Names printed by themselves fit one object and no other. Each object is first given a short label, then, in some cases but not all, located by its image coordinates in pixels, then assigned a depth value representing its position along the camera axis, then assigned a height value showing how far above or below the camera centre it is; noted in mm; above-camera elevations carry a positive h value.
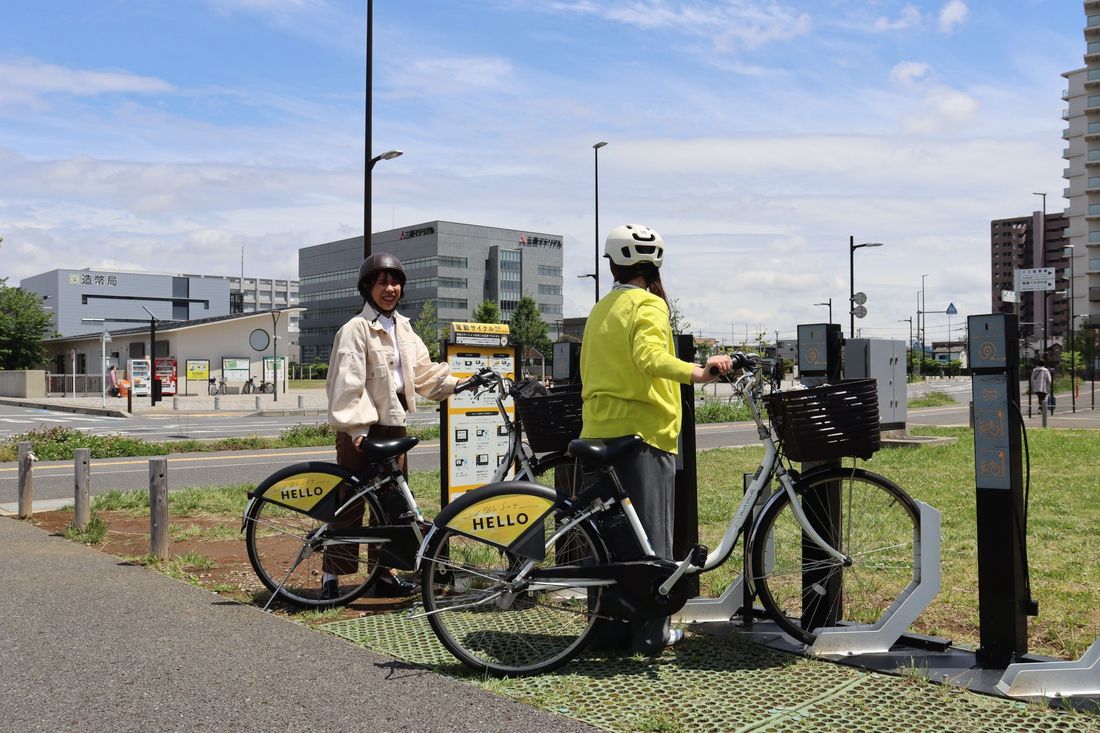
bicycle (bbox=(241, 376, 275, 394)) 49456 -1104
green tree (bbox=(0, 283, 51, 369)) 57656 +2201
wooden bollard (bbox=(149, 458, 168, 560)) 6702 -1025
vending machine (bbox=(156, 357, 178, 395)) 41844 -272
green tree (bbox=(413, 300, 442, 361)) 67062 +3023
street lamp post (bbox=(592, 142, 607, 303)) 39972 +8754
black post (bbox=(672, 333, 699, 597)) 4906 -654
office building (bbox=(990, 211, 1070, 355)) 130375 +18217
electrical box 15141 -137
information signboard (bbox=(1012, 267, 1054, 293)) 52750 +5012
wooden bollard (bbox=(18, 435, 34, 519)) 8930 -1098
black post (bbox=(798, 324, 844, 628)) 4430 -695
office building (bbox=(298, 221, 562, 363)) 127438 +13189
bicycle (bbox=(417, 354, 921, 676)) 4156 -805
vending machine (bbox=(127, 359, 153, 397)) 40375 -480
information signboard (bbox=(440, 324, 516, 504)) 6562 -374
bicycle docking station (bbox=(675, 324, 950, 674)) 4234 -1151
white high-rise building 101312 +21251
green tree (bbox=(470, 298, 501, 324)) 89375 +5162
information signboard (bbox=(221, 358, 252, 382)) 50938 -173
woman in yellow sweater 4266 -139
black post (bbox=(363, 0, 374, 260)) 18766 +4712
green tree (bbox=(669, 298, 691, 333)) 45550 +2409
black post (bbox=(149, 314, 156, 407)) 38469 -175
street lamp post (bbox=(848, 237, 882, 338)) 40188 +4184
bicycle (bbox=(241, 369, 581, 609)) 5234 -846
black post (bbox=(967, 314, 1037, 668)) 3953 -538
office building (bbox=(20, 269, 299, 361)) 119125 +9098
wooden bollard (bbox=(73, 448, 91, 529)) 7980 -1037
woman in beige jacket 5301 -74
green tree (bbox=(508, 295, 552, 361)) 97000 +4168
